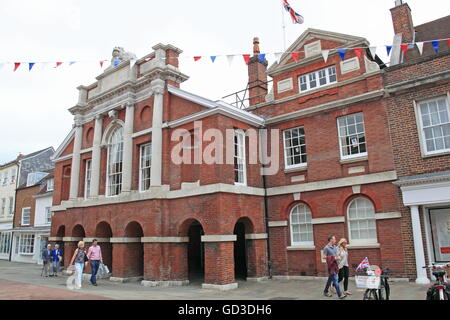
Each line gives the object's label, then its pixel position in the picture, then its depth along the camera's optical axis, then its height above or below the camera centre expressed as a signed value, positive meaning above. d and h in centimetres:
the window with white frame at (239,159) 1549 +340
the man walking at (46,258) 1816 -78
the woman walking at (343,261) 1085 -78
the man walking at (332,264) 1040 -81
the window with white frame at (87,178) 2037 +358
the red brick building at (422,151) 1217 +291
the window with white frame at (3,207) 3641 +367
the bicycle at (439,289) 708 -110
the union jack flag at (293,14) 1753 +1069
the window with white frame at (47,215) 2961 +225
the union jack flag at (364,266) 881 -75
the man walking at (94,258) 1495 -68
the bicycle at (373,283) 837 -111
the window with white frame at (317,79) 1587 +699
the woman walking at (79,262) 1278 -72
